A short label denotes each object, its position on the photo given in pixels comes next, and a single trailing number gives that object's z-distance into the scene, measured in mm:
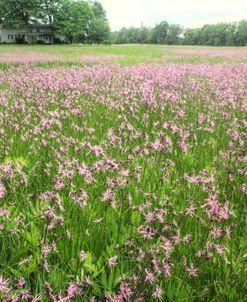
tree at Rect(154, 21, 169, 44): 138514
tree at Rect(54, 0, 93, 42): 55570
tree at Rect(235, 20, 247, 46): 115611
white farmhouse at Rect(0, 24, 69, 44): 74266
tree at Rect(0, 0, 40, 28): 56391
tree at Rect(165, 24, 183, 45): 135229
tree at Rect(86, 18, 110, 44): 69029
